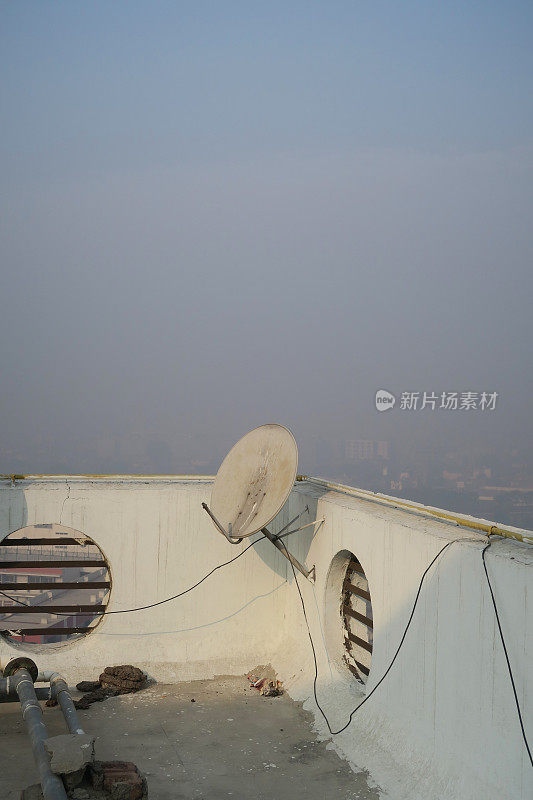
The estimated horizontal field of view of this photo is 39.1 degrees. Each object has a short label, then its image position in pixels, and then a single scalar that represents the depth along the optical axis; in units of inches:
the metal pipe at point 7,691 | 254.8
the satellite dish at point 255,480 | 275.5
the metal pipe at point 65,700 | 229.6
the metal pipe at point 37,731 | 177.6
